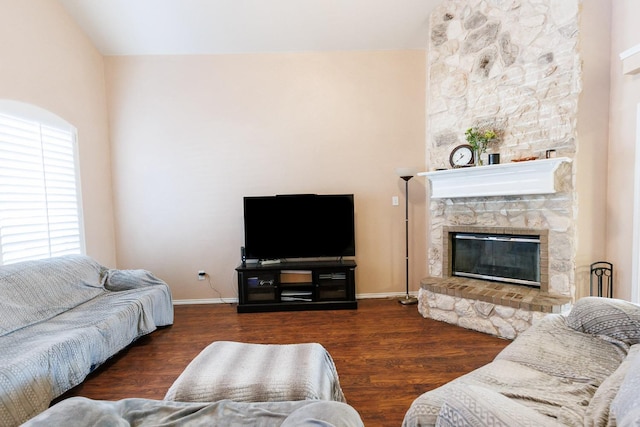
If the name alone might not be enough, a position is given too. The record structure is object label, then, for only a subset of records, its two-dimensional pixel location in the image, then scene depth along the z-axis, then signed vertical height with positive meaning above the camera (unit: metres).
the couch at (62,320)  1.74 -0.88
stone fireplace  2.78 +0.51
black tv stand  3.66 -1.06
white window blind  2.69 +0.14
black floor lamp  3.68 -0.30
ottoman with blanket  1.07 -0.84
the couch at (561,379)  0.92 -0.79
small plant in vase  3.17 +0.60
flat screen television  3.79 -0.31
